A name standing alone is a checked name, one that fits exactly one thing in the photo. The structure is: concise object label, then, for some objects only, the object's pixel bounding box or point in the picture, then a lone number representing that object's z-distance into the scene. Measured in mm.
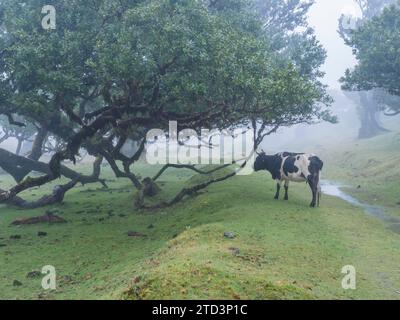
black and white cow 24517
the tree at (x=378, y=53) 32656
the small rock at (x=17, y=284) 14516
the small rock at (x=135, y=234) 20500
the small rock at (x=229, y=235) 16594
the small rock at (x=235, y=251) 14306
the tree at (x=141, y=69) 20469
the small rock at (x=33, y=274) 15373
